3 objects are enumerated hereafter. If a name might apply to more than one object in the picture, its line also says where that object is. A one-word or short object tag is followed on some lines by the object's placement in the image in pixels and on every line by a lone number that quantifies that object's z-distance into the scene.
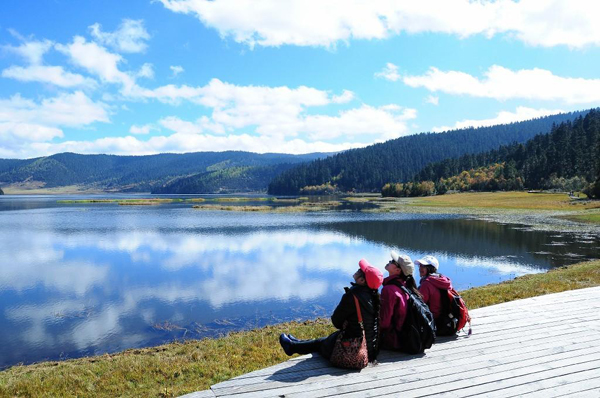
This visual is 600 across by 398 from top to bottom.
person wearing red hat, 6.98
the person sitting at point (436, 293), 8.69
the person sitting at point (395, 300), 7.71
